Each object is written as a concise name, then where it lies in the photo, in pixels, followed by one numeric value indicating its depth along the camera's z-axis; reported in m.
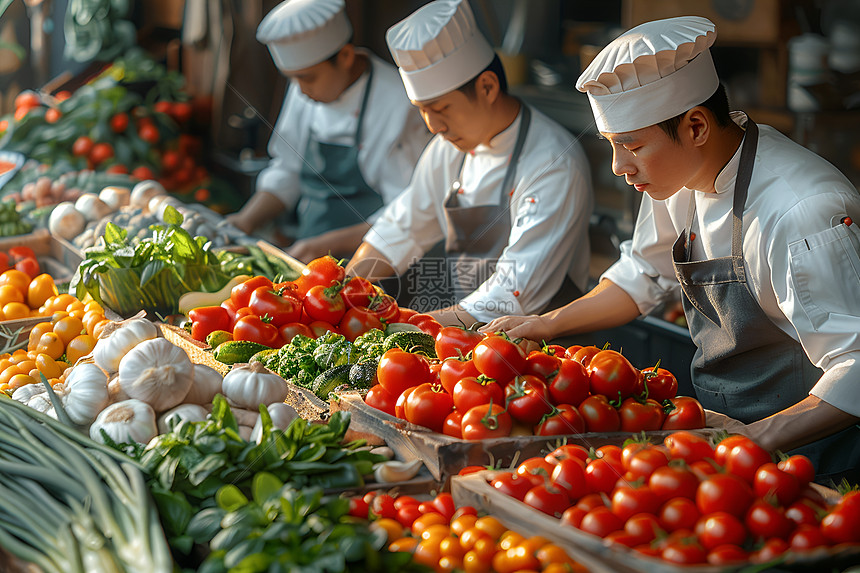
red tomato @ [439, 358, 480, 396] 1.93
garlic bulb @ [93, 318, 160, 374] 2.17
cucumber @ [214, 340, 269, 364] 2.39
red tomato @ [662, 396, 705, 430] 1.91
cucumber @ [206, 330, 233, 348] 2.54
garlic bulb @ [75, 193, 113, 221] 4.19
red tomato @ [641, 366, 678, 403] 2.03
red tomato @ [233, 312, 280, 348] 2.53
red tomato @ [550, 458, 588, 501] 1.54
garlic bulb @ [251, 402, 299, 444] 1.89
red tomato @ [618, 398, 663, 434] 1.87
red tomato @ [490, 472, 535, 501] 1.56
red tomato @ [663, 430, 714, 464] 1.57
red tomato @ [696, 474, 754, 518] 1.38
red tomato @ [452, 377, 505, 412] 1.84
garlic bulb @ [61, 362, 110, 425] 1.92
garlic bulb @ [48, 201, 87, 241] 4.08
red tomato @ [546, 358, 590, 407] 1.89
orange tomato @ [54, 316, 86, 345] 2.82
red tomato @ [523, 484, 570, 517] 1.50
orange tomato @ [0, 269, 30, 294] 3.39
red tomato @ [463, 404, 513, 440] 1.79
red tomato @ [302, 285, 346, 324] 2.67
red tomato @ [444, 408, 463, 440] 1.85
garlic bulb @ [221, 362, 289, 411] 2.00
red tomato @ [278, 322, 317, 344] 2.61
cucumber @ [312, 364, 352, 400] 2.20
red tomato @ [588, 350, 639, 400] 1.91
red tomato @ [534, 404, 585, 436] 1.82
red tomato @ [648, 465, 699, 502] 1.42
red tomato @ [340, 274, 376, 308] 2.73
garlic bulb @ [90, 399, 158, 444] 1.84
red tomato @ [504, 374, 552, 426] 1.84
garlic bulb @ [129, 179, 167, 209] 4.38
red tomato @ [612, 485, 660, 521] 1.42
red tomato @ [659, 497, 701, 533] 1.38
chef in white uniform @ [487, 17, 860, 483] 2.00
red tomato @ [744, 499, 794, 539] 1.36
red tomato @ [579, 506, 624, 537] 1.39
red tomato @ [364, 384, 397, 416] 2.03
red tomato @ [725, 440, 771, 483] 1.49
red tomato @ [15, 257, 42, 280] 3.71
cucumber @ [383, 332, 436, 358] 2.34
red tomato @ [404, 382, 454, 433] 1.88
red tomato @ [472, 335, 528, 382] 1.88
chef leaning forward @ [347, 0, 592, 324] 3.20
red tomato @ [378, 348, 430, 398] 2.02
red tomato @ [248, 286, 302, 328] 2.63
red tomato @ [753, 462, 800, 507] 1.44
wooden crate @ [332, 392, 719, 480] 1.77
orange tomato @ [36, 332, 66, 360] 2.73
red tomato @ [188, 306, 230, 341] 2.65
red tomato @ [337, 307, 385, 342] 2.66
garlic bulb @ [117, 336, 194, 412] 1.93
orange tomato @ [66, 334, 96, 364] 2.73
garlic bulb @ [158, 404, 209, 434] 1.86
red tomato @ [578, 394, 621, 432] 1.86
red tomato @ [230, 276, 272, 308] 2.74
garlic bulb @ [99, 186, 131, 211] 4.38
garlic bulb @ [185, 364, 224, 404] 2.03
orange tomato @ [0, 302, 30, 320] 3.17
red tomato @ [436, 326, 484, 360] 2.15
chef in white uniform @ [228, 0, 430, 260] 4.30
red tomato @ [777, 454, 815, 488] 1.53
